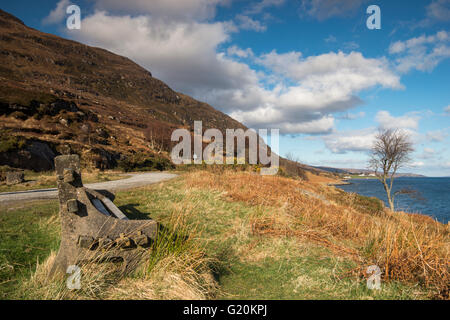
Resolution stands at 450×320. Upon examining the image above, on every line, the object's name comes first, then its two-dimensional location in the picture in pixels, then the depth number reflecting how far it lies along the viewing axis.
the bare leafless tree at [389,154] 21.72
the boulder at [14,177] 12.15
